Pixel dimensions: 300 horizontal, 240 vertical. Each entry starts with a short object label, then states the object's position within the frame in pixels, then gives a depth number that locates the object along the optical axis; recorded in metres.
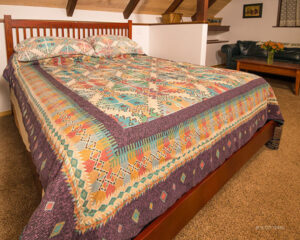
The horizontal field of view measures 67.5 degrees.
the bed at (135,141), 0.74
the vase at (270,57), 3.65
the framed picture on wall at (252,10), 4.89
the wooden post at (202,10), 2.97
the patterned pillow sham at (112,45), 2.56
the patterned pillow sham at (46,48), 2.14
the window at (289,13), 4.35
